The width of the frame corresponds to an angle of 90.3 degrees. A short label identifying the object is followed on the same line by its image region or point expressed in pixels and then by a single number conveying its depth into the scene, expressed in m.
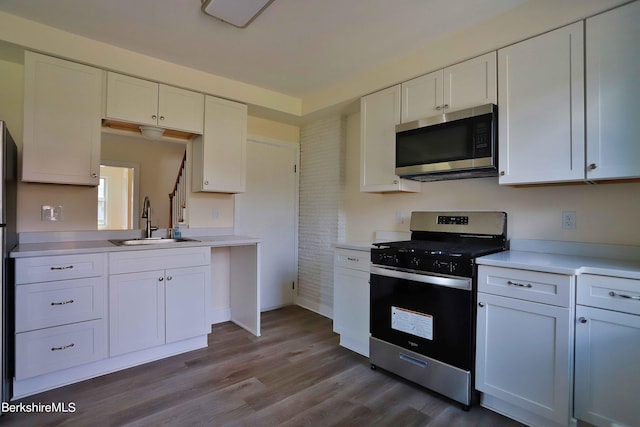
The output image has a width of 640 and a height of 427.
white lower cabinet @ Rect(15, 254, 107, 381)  1.93
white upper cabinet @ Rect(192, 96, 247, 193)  2.95
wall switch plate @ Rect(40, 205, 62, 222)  2.42
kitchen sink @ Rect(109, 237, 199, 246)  2.58
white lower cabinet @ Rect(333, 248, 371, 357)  2.55
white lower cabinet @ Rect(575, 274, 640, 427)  1.45
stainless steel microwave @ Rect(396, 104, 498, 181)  2.07
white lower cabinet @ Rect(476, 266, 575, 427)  1.59
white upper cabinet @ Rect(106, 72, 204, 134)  2.49
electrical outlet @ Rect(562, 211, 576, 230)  2.00
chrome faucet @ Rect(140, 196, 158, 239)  2.88
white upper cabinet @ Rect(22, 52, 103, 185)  2.17
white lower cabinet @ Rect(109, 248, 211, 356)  2.26
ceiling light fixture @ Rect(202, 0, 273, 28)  1.86
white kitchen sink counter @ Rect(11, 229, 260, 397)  1.96
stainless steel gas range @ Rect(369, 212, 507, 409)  1.91
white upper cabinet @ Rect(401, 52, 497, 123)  2.12
